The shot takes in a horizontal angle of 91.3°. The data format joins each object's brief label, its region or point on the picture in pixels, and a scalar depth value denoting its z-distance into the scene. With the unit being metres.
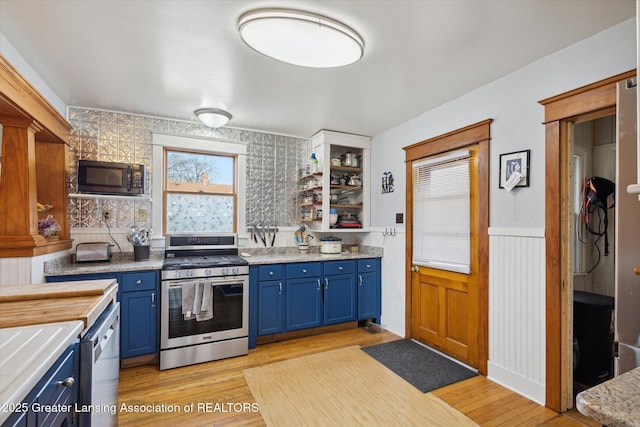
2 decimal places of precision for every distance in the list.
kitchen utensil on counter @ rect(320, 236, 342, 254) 4.04
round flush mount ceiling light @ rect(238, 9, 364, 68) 1.77
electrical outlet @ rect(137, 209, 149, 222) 3.46
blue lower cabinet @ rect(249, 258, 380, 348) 3.36
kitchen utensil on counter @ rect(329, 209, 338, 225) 4.09
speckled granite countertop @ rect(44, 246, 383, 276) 2.70
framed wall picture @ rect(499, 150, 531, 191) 2.38
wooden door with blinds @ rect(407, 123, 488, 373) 2.73
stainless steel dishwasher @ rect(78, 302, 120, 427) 1.31
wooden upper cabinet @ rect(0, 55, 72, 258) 2.18
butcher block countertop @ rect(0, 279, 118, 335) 1.28
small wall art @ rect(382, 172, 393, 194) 3.87
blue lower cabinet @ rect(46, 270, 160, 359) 2.80
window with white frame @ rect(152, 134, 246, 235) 3.59
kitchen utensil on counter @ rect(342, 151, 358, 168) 4.19
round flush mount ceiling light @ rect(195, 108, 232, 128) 3.24
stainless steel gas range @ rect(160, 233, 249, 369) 2.92
